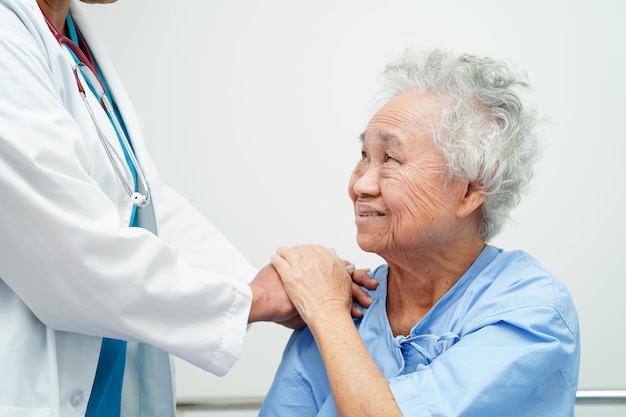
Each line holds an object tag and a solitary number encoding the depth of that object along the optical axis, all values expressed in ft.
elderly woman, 3.37
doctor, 3.03
